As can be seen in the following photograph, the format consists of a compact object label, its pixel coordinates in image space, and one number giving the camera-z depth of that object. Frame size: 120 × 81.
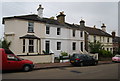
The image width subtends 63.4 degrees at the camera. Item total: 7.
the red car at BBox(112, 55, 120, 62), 17.96
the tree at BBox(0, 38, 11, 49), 13.22
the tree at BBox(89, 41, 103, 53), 20.45
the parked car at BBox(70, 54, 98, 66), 12.41
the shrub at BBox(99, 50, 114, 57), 20.48
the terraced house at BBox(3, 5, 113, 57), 13.80
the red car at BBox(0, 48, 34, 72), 7.96
